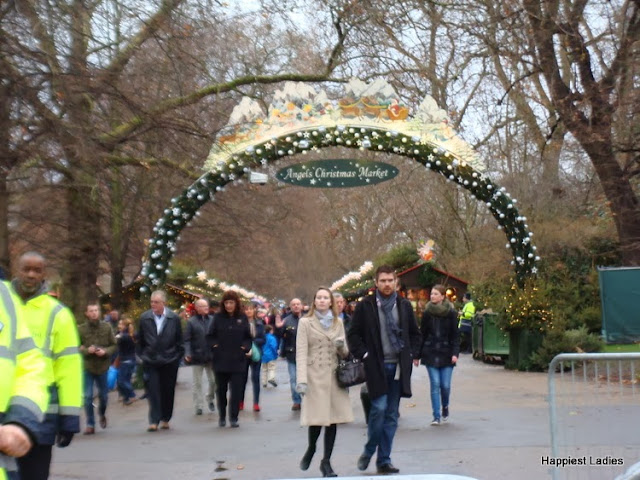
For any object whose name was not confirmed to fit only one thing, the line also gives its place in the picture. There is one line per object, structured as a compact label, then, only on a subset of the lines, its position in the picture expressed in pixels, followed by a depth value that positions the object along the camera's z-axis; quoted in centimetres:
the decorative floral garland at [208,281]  3178
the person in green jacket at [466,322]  2602
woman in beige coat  863
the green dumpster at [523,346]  1931
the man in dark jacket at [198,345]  1406
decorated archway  1847
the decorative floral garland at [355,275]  4275
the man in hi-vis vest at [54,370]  512
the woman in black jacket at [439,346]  1198
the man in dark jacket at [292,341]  1461
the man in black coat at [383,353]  874
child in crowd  1808
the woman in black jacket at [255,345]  1449
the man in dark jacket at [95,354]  1215
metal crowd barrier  696
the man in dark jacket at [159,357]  1223
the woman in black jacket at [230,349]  1261
